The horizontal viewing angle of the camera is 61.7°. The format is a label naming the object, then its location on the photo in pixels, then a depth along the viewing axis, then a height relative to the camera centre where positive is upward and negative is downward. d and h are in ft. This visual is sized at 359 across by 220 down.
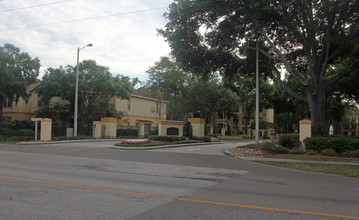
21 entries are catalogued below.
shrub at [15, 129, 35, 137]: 98.32 -3.57
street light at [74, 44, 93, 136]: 101.14 +1.30
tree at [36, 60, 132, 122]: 113.19 +13.03
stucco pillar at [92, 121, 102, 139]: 112.68 -2.96
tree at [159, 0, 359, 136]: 60.13 +21.33
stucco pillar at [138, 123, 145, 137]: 134.62 -3.28
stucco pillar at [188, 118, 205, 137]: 103.88 -0.93
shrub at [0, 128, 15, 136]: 99.04 -3.60
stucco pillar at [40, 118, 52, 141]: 93.30 -2.35
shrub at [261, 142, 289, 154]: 57.57 -4.72
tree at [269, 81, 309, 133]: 141.65 +10.40
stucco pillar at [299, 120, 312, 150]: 61.62 -1.10
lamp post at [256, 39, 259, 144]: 71.62 +4.39
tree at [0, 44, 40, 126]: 99.67 +18.52
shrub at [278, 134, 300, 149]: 61.72 -3.60
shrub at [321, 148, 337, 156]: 53.98 -4.89
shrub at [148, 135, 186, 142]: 85.15 -4.33
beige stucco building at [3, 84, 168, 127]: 139.33 +6.67
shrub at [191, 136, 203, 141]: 99.40 -4.86
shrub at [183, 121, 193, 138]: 99.87 -2.26
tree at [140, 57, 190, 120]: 139.23 +19.81
